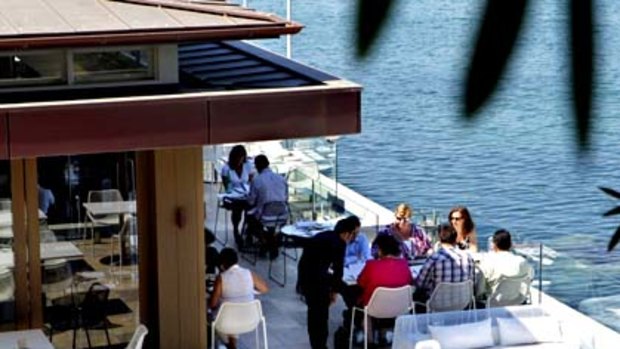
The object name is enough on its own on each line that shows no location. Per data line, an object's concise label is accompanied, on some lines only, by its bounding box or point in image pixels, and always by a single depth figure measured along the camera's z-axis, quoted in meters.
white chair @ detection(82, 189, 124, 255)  14.11
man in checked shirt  14.00
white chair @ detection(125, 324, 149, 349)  12.52
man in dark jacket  14.00
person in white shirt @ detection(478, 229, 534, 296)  14.31
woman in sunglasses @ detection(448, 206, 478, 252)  15.04
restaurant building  13.05
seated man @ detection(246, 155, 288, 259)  17.96
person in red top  13.68
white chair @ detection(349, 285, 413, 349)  13.74
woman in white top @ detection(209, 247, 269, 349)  13.51
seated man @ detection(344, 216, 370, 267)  15.17
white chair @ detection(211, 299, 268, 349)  13.41
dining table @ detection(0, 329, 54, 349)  12.15
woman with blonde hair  15.74
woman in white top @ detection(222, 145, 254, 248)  18.86
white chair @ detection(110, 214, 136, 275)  14.25
